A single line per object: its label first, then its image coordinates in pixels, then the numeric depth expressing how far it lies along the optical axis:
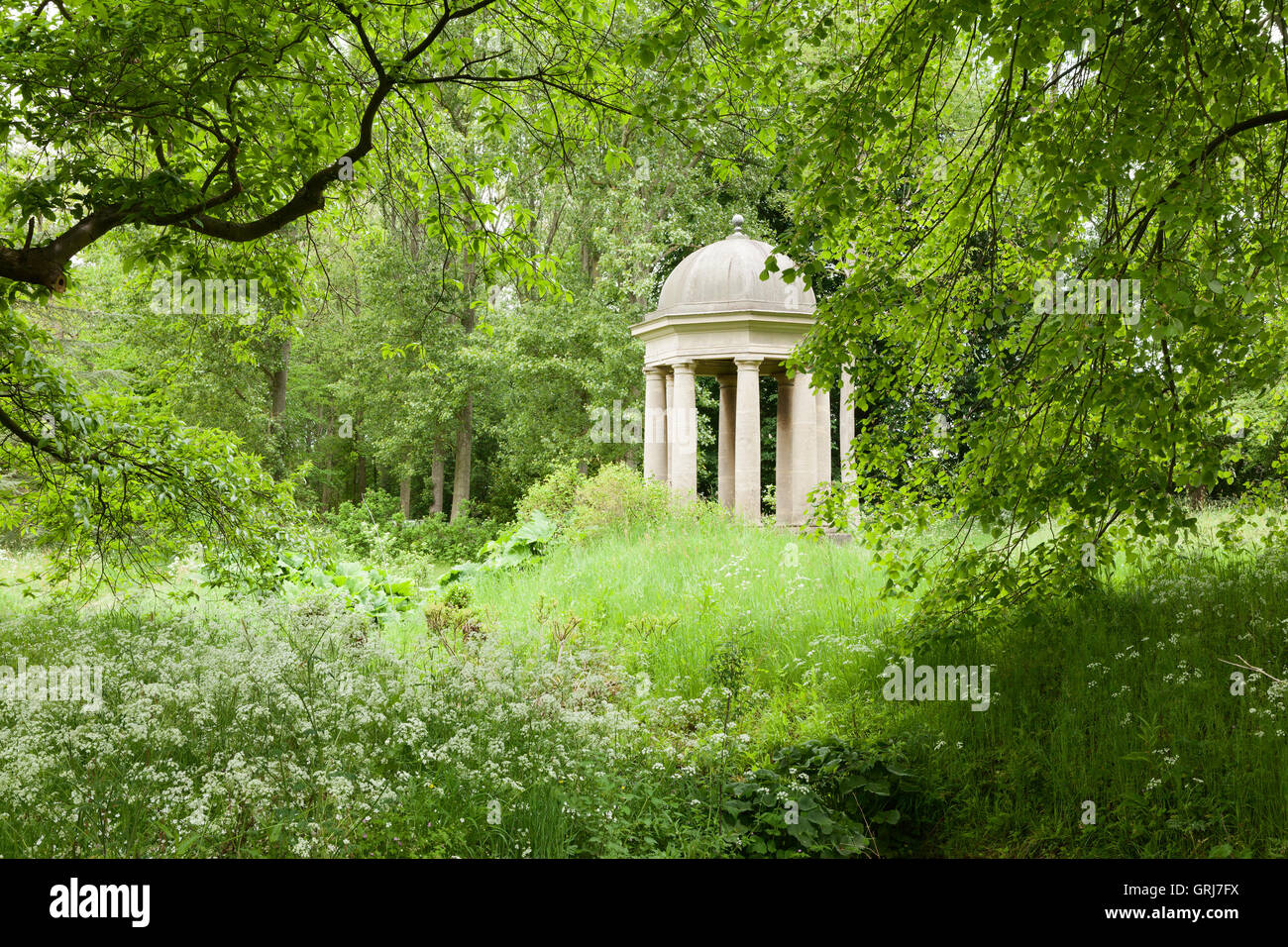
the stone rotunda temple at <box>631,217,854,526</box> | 14.87
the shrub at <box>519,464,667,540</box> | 13.75
